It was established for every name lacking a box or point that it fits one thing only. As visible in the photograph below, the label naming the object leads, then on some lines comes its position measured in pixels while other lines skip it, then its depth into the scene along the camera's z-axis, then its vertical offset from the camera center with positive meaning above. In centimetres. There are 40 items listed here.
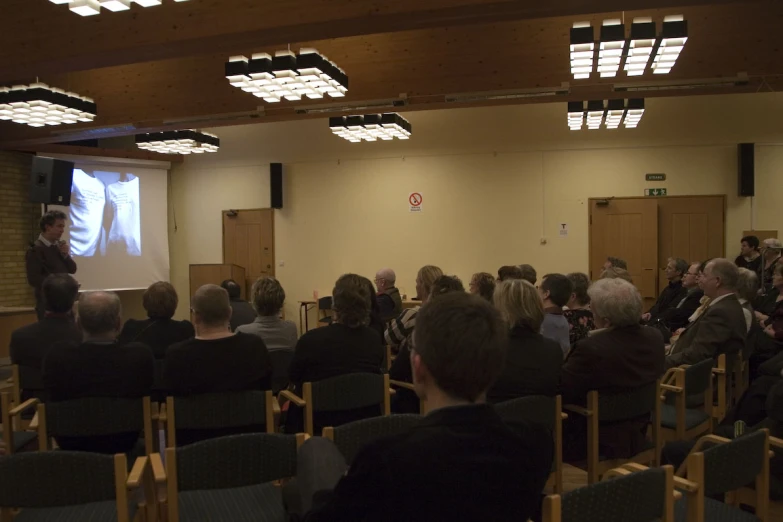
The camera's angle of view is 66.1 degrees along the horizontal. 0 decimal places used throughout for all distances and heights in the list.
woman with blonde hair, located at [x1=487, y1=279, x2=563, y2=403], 283 -52
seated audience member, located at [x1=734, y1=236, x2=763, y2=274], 777 -12
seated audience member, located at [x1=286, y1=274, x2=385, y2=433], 316 -54
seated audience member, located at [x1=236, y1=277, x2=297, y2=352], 383 -47
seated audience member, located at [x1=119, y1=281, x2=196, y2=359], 371 -48
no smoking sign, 997 +75
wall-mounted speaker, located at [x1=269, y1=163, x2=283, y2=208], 1046 +112
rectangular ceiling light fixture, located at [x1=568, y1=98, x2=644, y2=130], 751 +169
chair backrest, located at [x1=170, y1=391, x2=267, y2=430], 271 -74
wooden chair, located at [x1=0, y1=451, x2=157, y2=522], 182 -71
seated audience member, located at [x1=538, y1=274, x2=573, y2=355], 382 -39
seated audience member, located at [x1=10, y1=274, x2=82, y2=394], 369 -50
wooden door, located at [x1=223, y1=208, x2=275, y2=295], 1068 +11
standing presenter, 677 -4
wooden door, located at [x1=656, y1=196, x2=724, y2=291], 897 +24
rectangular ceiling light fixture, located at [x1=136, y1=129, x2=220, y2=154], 895 +161
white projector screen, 977 +38
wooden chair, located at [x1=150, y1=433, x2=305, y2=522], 194 -73
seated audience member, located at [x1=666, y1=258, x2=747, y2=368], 393 -51
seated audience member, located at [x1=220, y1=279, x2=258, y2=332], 530 -59
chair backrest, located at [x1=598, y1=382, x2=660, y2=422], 291 -78
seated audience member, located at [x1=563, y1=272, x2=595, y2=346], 405 -49
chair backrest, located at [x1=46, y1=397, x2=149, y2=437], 261 -75
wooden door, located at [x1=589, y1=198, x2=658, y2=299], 912 +13
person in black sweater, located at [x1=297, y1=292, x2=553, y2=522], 121 -44
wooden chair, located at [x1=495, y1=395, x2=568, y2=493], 256 -74
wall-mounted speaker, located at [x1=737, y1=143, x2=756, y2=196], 867 +108
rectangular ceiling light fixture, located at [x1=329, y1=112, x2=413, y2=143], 827 +168
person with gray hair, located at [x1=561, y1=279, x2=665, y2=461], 294 -58
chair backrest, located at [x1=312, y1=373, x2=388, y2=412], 297 -72
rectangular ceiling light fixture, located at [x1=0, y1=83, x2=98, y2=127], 642 +158
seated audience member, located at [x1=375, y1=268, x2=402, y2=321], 575 -47
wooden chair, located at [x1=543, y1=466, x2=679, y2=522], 159 -71
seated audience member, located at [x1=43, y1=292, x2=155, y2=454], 277 -56
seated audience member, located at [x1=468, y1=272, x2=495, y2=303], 441 -29
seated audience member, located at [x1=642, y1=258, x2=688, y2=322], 666 -50
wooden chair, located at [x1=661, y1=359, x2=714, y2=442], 329 -98
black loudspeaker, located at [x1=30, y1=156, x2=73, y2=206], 821 +95
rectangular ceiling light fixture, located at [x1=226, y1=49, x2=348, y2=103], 539 +160
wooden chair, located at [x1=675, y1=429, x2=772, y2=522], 191 -76
